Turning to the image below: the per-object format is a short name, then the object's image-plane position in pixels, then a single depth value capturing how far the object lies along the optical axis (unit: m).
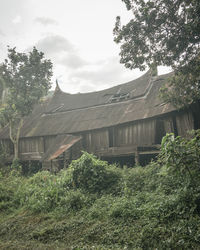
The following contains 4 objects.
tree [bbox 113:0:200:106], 8.17
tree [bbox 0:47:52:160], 18.02
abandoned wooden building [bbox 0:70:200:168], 12.39
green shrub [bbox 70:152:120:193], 7.76
